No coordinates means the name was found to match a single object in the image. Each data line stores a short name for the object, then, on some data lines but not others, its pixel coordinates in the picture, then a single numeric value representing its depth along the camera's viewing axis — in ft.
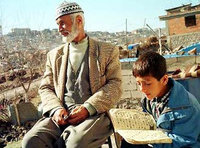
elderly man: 7.44
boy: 5.70
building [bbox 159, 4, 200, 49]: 109.19
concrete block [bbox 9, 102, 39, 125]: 20.01
